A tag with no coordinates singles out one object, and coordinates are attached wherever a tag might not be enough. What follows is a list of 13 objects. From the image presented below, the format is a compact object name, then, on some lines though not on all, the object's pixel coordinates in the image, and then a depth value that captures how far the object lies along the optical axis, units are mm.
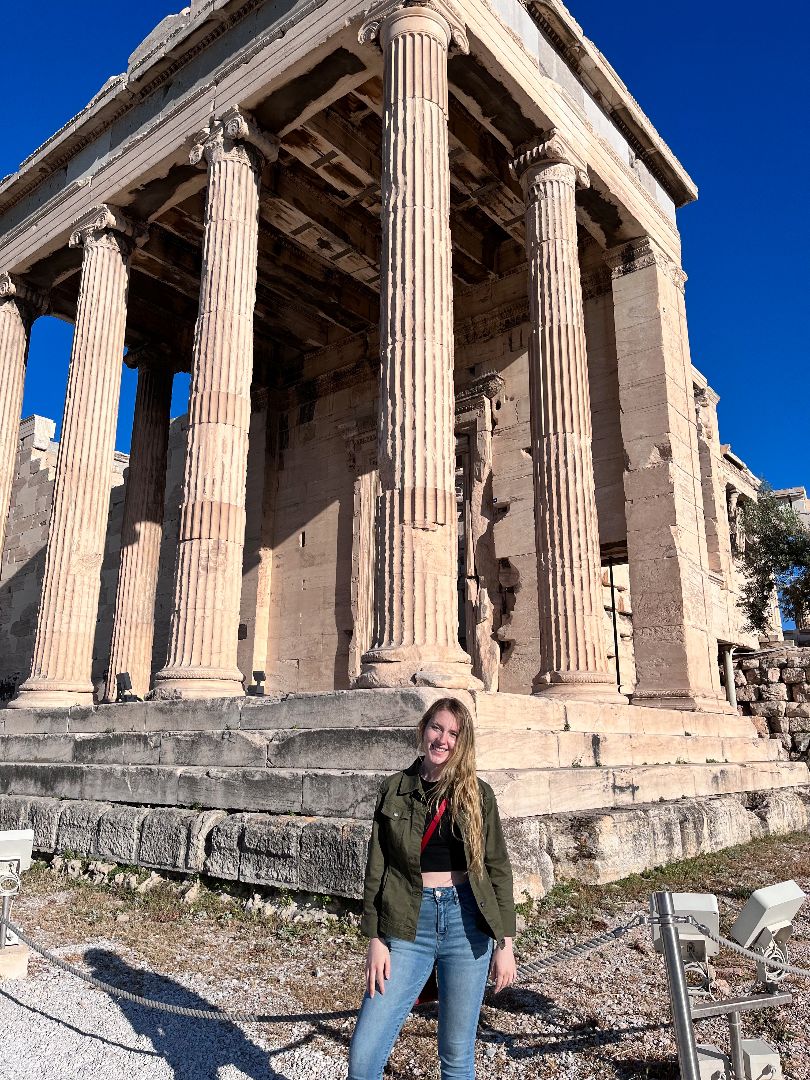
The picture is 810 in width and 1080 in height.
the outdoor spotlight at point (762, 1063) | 3225
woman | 2926
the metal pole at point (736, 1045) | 3212
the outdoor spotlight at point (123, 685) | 13189
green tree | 22781
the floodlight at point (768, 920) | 3285
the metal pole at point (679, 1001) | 2982
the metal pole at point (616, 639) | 16453
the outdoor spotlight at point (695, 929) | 3281
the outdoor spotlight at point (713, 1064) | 3156
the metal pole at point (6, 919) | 5141
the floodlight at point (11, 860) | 5117
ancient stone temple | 8016
